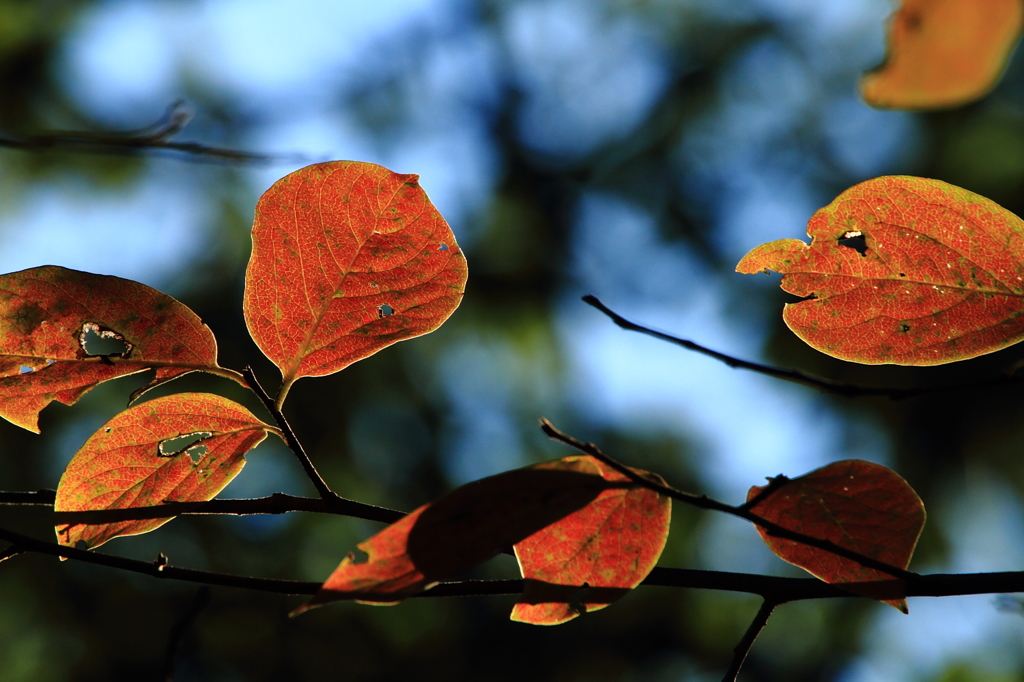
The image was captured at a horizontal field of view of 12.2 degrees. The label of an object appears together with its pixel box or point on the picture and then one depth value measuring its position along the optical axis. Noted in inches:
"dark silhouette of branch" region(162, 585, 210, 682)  57.9
